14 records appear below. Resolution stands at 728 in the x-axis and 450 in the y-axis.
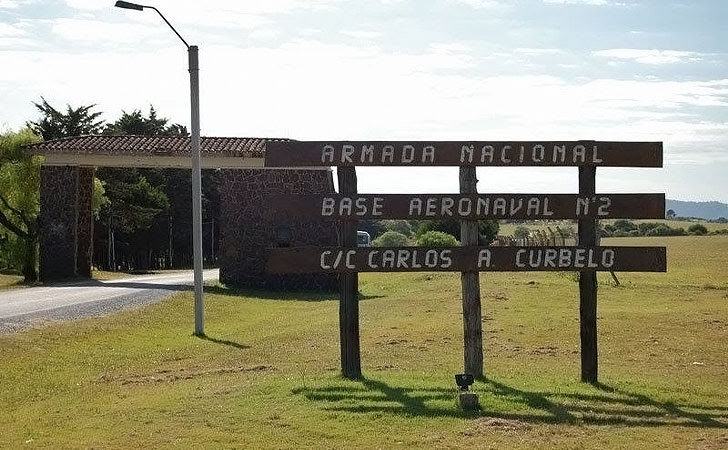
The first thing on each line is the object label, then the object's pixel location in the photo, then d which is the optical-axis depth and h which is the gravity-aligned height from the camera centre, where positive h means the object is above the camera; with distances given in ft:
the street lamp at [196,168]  61.31 +3.55
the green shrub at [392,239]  193.88 -3.68
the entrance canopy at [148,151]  100.01 +7.63
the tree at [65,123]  190.29 +20.56
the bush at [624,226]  397.45 -3.12
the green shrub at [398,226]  289.92 -1.65
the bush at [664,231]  386.85 -5.33
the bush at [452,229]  167.02 -1.58
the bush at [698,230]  389.80 -5.00
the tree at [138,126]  218.79 +22.77
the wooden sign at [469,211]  39.88 +0.38
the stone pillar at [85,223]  107.34 +0.10
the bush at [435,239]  137.49 -2.65
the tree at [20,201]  114.73 +2.86
